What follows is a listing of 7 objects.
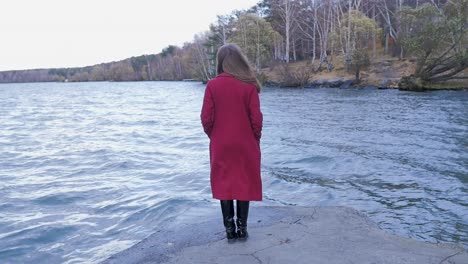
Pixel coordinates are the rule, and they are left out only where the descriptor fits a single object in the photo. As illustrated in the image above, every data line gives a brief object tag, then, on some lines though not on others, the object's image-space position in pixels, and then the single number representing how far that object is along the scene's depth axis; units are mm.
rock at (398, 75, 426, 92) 34438
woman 4457
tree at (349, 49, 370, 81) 42219
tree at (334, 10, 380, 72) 43375
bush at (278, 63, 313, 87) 47844
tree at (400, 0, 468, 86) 33031
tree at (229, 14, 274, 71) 61312
